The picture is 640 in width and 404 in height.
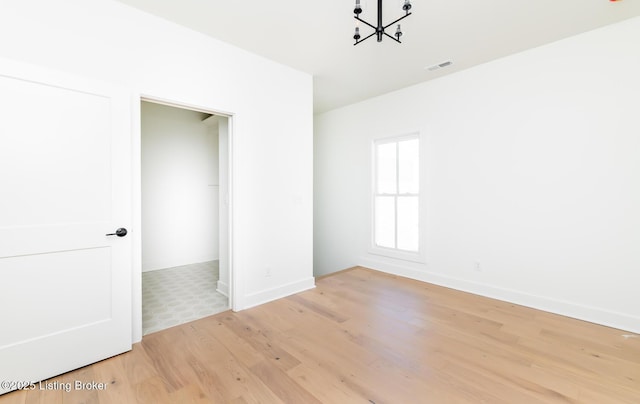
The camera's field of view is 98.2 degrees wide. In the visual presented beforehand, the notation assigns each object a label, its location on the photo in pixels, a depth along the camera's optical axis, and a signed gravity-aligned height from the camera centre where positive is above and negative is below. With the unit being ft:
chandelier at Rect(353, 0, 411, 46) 6.34 +4.00
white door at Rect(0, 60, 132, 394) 5.98 -0.47
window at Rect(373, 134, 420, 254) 13.97 +0.39
